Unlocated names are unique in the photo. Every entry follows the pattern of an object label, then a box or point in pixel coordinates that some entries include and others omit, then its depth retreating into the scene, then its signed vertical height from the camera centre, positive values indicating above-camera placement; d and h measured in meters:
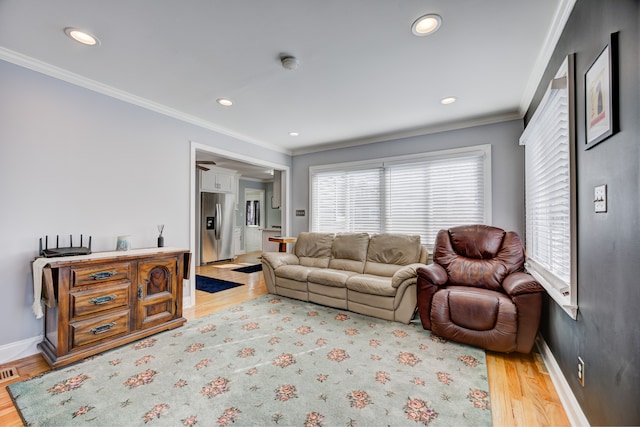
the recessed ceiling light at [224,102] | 3.10 +1.33
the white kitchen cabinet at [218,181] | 6.77 +0.90
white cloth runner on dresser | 2.16 -0.50
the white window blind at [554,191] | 1.61 +0.21
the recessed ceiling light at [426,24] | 1.79 +1.33
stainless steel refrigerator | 6.78 -0.33
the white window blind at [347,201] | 4.62 +0.28
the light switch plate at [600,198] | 1.25 +0.10
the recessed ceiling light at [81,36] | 1.95 +1.32
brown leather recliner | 2.24 -0.71
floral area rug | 1.60 -1.19
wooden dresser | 2.16 -0.78
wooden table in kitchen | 4.83 -0.46
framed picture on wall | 1.15 +0.57
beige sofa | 3.03 -0.76
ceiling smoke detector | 2.26 +1.31
